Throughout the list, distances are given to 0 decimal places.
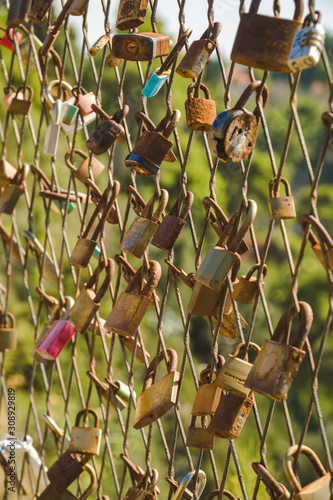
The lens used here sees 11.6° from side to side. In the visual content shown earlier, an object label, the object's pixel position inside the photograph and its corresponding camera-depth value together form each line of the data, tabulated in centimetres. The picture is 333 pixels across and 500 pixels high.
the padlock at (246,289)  155
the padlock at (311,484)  145
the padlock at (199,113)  156
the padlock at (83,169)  180
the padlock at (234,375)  151
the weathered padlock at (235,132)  147
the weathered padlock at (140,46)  160
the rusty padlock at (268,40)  144
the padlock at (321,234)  144
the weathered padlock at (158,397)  158
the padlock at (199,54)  155
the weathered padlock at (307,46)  141
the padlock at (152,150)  160
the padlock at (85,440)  175
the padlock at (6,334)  205
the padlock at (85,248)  173
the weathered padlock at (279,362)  145
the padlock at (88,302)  171
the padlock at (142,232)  162
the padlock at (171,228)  159
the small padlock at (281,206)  148
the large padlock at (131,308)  162
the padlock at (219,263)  151
